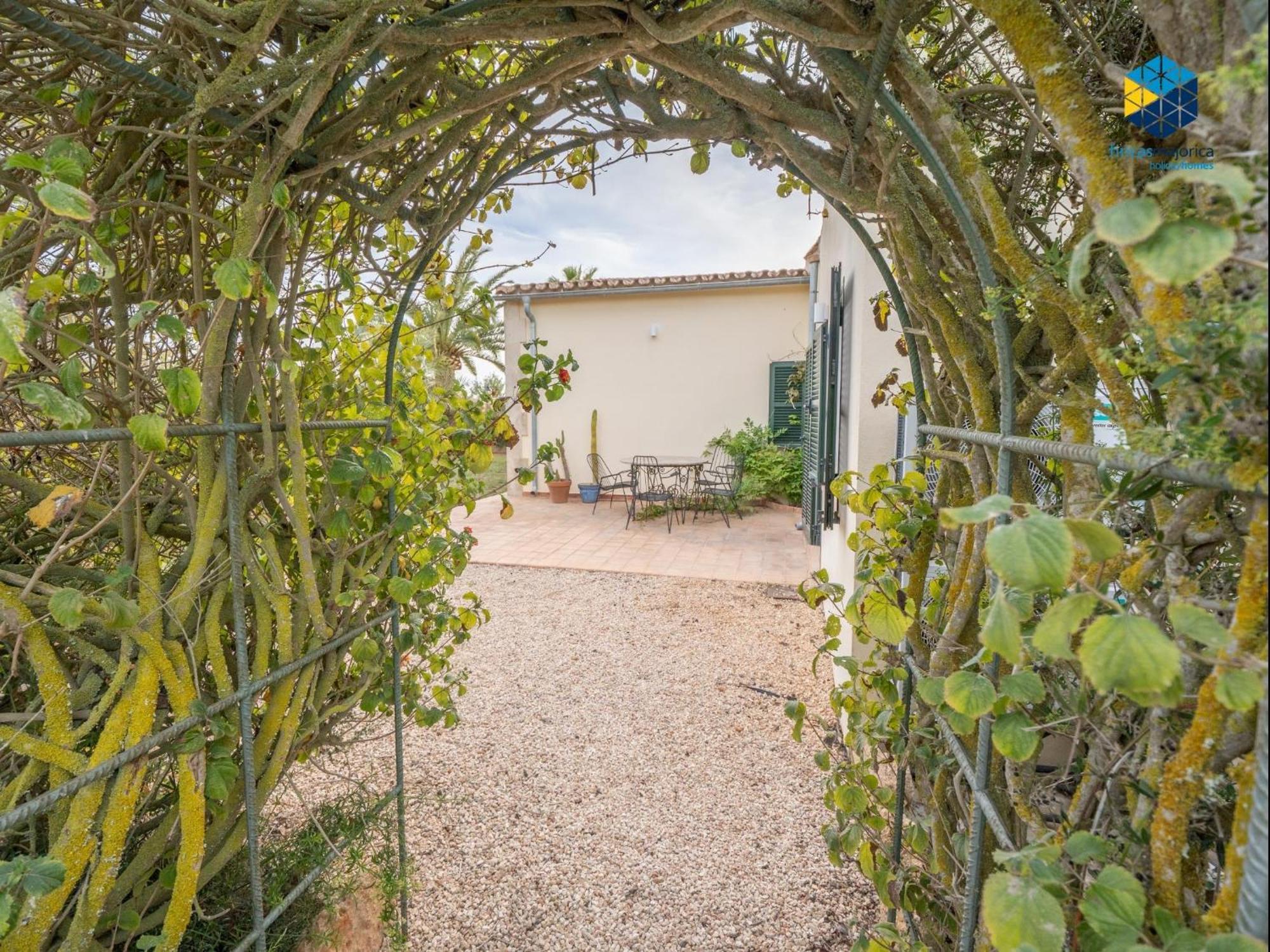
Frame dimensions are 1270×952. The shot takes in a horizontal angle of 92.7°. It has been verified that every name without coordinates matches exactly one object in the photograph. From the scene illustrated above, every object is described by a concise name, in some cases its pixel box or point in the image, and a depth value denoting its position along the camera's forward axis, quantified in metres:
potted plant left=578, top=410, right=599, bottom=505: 8.41
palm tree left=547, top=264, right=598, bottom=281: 15.58
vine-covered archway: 0.52
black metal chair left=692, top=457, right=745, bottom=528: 7.45
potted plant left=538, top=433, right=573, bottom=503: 8.57
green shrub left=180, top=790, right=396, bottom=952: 1.40
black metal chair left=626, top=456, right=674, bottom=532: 7.16
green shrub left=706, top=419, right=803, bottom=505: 7.93
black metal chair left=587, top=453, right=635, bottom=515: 8.60
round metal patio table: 7.22
